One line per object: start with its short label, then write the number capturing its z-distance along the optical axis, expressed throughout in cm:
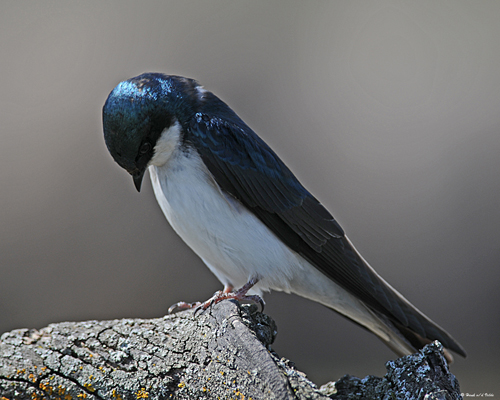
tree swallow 379
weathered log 373
